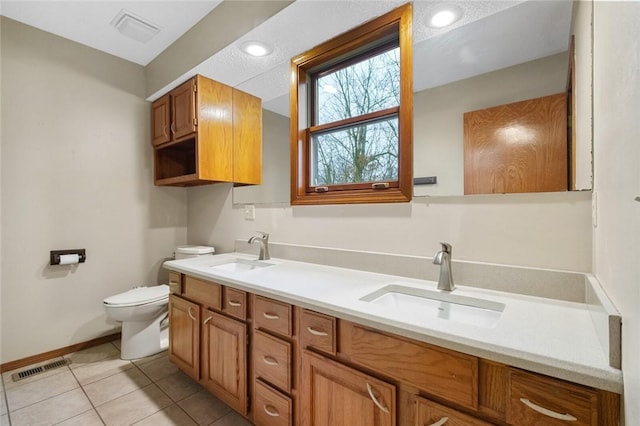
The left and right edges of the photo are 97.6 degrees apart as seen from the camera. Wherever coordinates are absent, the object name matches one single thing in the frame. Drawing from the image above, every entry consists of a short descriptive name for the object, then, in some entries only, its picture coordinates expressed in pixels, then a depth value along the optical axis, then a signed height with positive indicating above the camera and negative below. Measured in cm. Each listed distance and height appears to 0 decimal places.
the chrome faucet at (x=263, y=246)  196 -25
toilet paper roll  218 -37
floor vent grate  193 -114
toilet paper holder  218 -34
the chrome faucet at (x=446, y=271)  118 -26
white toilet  207 -81
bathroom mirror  105 +59
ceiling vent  204 +141
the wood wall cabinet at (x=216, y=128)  220 +68
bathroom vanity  67 -45
